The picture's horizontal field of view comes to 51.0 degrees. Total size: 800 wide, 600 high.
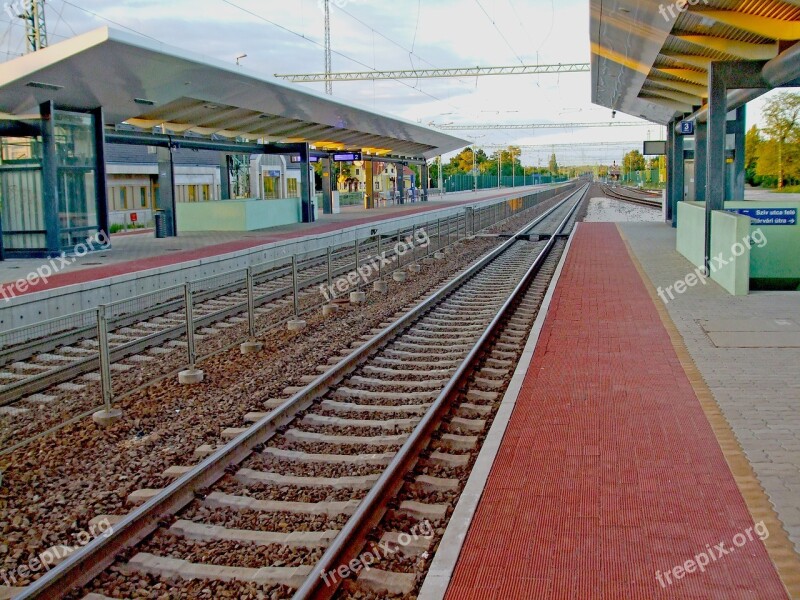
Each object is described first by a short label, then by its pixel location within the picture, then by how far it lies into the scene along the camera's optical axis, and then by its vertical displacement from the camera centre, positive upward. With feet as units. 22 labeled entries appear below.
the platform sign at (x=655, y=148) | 122.66 +6.52
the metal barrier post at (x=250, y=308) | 38.75 -5.00
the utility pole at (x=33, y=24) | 91.61 +19.91
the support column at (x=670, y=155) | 107.93 +4.85
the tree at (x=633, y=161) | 508.94 +19.93
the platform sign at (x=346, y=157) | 130.31 +6.53
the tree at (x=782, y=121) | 157.28 +12.93
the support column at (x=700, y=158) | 77.00 +3.08
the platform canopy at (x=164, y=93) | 58.04 +9.97
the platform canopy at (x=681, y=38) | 48.52 +10.40
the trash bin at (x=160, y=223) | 88.58 -2.11
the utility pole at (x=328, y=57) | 211.00 +36.51
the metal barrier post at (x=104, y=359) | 27.20 -5.06
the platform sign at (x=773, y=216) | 51.08 -1.58
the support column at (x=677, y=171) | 104.58 +2.62
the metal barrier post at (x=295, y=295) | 43.97 -4.97
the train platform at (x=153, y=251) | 54.29 -4.07
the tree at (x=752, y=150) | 194.06 +9.47
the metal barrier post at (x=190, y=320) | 32.65 -4.63
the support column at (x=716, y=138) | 54.95 +3.49
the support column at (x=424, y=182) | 210.18 +3.73
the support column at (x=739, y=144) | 79.61 +4.45
